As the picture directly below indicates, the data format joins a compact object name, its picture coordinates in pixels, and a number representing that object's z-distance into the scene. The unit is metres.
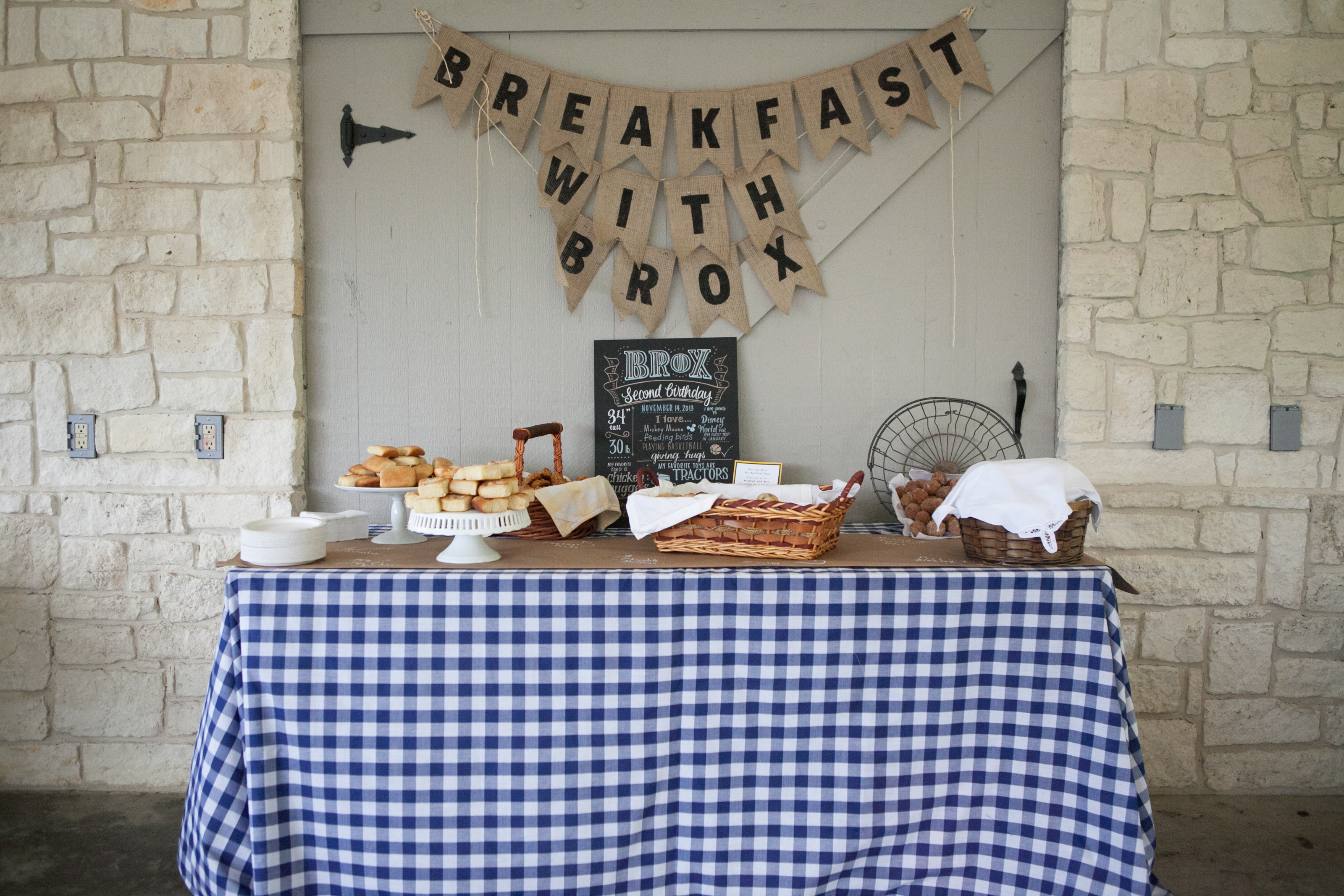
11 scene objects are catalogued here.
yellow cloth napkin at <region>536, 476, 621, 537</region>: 2.07
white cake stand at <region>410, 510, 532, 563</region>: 1.73
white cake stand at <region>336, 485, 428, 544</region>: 2.05
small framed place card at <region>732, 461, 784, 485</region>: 2.18
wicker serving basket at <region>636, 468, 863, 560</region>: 1.81
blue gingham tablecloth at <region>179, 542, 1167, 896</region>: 1.65
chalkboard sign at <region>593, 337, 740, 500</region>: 2.51
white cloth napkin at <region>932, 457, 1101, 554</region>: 1.67
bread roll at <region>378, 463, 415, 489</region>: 1.97
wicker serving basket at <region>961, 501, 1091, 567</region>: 1.71
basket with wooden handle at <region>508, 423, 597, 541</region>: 2.09
